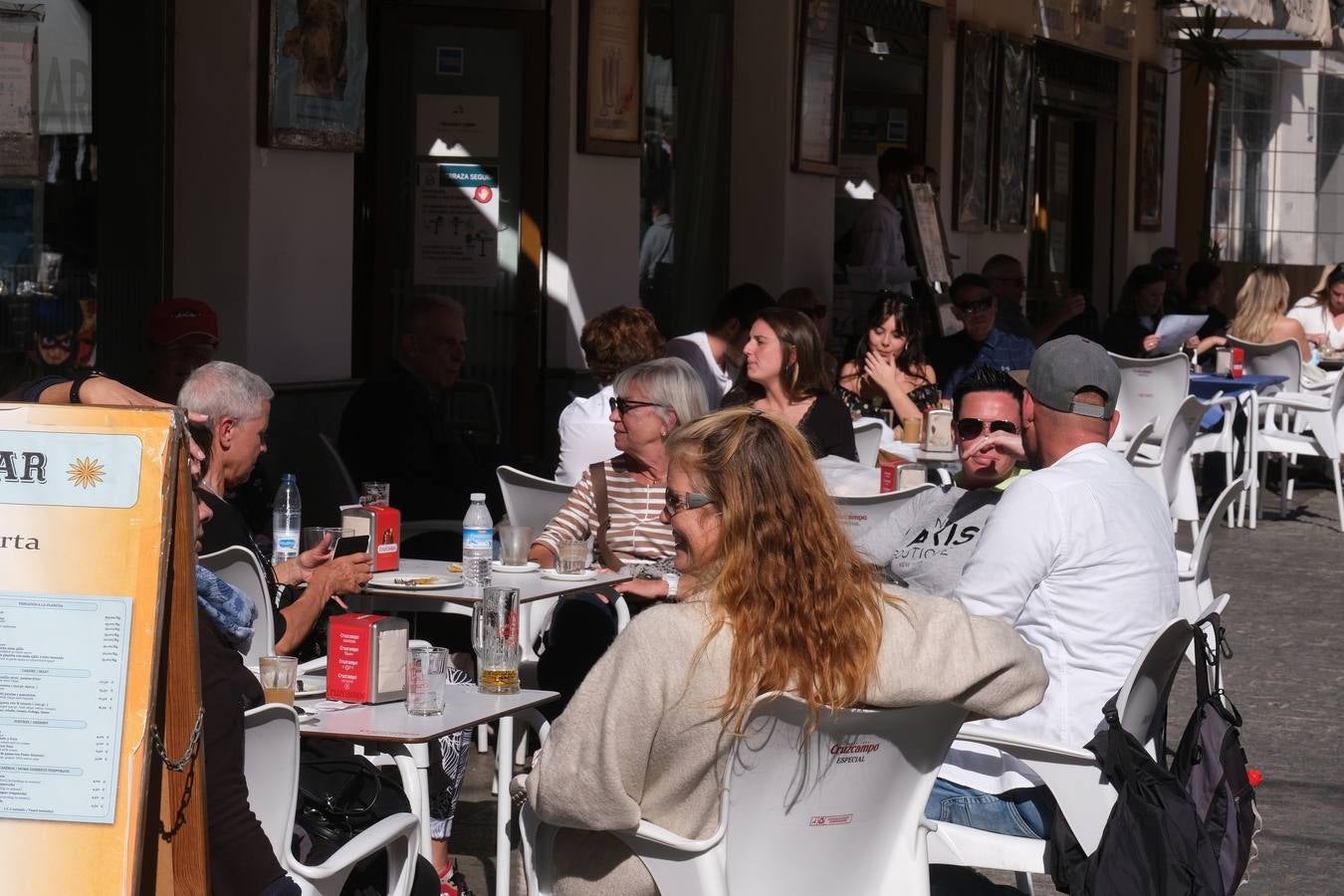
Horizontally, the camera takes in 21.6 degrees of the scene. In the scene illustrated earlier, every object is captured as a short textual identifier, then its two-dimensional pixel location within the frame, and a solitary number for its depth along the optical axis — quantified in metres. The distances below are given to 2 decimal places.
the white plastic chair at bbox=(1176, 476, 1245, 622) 11.28
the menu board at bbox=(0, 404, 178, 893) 5.35
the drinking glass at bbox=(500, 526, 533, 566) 10.28
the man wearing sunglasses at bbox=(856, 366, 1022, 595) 9.33
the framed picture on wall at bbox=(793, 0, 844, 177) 22.49
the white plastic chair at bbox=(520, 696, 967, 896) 5.85
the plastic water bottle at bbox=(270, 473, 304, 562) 9.87
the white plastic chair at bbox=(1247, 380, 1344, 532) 21.54
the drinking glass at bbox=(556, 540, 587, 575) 10.09
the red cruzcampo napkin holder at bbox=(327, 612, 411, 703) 7.20
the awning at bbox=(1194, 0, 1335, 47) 28.10
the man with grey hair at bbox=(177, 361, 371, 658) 9.19
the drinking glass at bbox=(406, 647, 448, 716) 7.07
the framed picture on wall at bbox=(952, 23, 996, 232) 27.45
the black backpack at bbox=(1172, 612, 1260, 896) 7.00
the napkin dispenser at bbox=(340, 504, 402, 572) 9.81
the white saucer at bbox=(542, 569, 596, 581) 10.03
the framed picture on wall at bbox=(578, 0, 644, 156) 18.36
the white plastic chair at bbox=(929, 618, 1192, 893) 7.05
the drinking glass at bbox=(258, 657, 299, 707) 6.93
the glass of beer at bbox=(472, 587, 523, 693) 7.56
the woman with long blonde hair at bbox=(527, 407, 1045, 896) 5.77
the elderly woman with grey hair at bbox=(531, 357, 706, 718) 10.50
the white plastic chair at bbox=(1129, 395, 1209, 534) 16.74
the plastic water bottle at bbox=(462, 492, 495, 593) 9.86
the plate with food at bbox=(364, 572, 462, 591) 9.63
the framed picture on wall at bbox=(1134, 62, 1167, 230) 35.99
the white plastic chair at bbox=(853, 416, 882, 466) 14.94
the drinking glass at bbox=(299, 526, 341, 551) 9.45
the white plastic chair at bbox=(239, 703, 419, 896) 6.18
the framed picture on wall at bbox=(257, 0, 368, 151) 14.18
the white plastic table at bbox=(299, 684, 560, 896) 6.79
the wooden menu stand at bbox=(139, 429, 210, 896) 5.49
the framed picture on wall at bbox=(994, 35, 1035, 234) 29.07
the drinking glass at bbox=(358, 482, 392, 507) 10.72
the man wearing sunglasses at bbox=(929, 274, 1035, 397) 18.68
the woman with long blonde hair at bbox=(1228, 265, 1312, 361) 23.90
